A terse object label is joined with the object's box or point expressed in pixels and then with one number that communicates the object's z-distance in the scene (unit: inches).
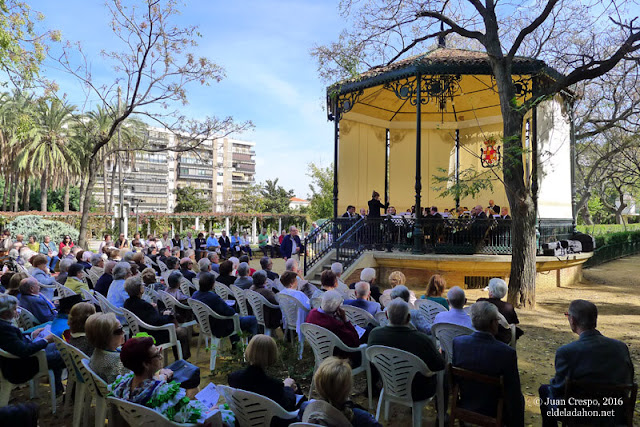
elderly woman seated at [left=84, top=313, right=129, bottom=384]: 118.8
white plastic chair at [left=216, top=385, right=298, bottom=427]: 96.3
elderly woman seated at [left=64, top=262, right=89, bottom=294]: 221.6
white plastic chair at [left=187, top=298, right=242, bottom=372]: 191.9
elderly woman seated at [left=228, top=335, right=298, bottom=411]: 103.3
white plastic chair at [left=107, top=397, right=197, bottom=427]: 89.6
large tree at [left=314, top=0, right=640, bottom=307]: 295.9
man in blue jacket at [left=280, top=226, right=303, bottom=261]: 508.1
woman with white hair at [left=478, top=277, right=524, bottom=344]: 166.9
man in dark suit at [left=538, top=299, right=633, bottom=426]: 107.1
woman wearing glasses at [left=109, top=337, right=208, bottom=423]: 91.7
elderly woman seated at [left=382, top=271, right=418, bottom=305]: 199.5
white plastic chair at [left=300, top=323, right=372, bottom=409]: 149.0
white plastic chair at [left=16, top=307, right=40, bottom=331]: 173.9
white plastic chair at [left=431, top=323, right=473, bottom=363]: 142.9
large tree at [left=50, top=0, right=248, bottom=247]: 452.4
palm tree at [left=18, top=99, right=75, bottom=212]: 1101.7
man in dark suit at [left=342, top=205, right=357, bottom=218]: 469.4
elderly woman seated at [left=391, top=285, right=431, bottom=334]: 159.0
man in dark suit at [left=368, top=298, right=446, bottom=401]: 128.5
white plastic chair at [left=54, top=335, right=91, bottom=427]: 129.5
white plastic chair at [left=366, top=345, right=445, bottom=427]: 125.3
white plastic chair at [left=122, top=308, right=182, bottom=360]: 171.1
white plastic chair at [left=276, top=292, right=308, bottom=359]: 201.6
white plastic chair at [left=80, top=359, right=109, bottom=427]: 115.3
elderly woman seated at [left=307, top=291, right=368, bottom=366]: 154.0
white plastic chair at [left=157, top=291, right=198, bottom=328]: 209.2
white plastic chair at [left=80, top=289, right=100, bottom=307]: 201.6
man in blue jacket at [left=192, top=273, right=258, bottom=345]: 196.2
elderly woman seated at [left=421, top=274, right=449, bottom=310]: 185.5
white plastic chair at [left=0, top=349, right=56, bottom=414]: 137.4
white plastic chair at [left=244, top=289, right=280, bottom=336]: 209.8
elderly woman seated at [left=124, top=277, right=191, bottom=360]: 175.6
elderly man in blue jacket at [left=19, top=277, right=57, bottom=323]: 178.4
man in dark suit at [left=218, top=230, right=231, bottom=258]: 663.8
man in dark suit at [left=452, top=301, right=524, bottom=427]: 111.9
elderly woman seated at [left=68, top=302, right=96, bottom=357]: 136.5
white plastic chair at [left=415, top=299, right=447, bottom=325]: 174.7
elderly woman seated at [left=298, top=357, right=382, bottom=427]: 84.2
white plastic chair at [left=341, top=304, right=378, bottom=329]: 177.0
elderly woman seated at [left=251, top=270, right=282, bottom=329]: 213.3
